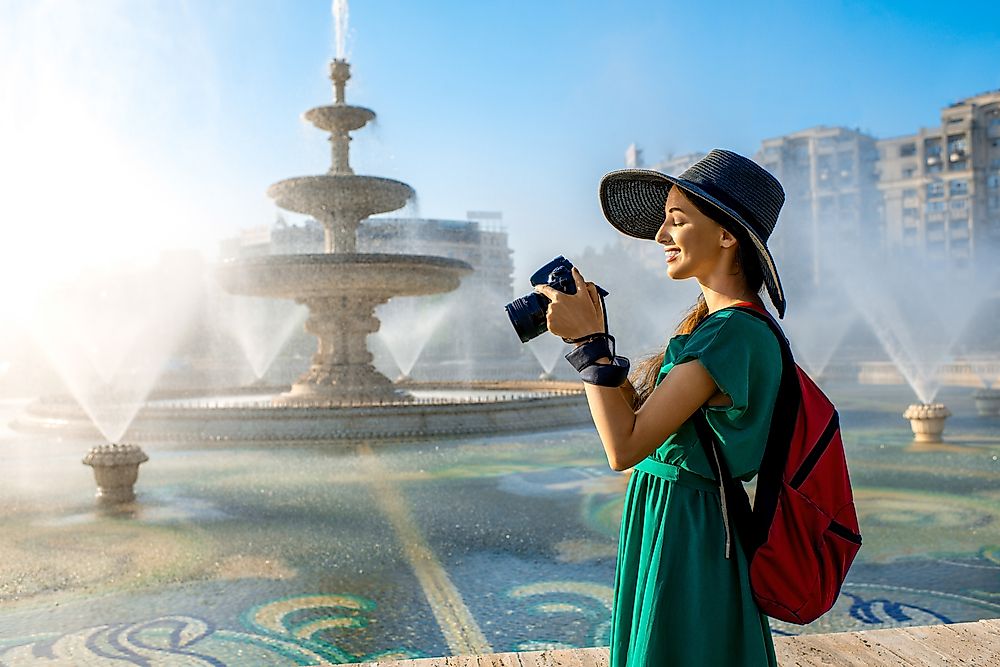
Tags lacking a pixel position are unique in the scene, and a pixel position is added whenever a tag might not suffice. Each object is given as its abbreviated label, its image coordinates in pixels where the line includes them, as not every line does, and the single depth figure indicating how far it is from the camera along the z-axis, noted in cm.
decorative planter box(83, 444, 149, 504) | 738
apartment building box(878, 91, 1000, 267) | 6600
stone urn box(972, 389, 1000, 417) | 1470
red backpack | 177
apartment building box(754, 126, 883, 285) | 7225
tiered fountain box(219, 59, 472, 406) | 1411
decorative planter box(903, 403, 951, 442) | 1097
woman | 179
